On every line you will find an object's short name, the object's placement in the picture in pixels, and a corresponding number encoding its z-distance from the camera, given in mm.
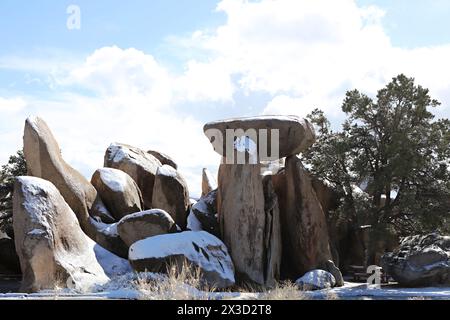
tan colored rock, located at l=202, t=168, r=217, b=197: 23547
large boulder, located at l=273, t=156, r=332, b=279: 18594
